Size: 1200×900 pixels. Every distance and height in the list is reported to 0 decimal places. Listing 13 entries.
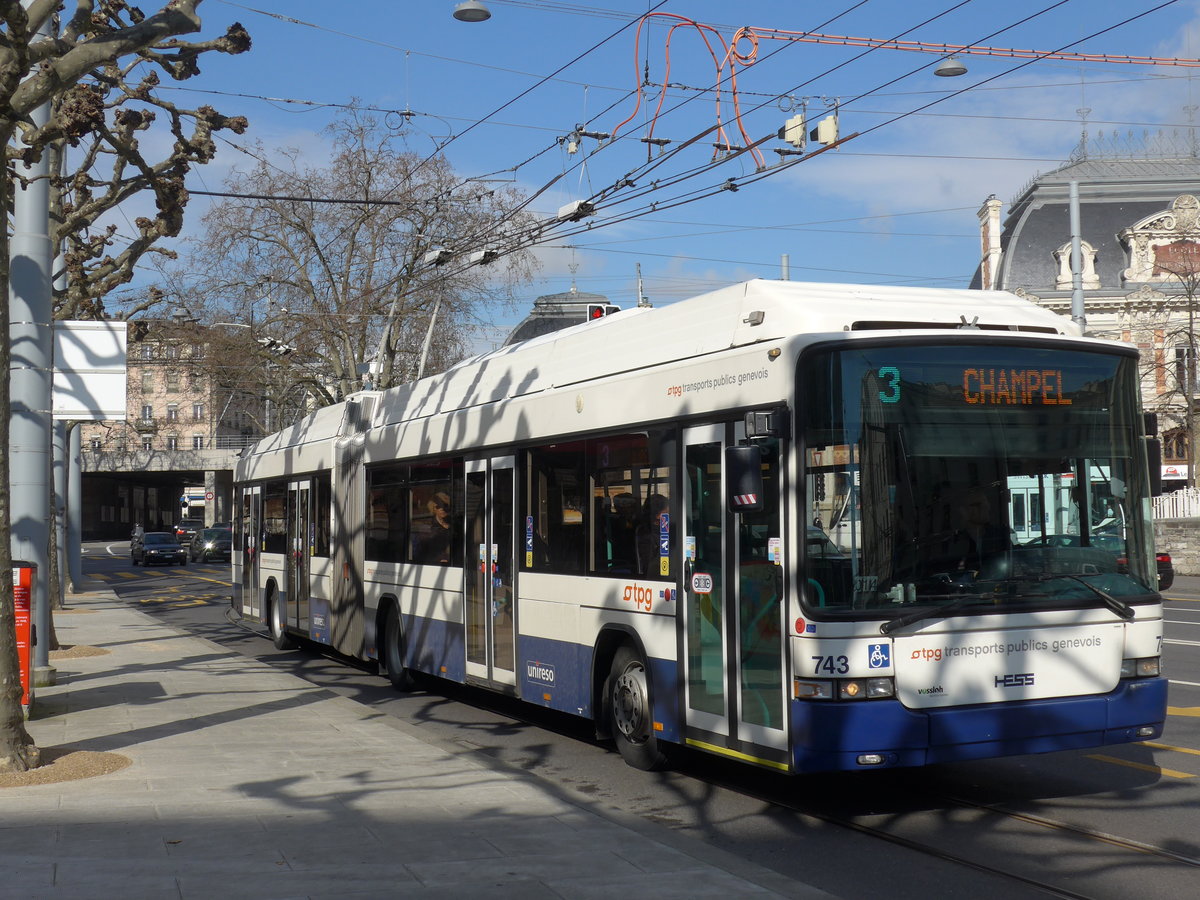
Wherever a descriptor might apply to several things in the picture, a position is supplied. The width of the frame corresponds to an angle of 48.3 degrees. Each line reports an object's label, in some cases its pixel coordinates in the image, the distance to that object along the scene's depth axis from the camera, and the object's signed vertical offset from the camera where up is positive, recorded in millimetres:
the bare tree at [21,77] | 9195 +3110
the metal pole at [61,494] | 29406 +724
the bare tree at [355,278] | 35406 +6635
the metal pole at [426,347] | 29828 +3804
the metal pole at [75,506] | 35875 +494
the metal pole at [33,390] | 13484 +1431
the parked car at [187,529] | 72681 -423
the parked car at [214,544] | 62719 -1095
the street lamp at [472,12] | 15602 +5896
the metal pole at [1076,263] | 28645 +5312
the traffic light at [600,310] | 14232 +2176
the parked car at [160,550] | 58906 -1237
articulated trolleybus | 7656 -180
